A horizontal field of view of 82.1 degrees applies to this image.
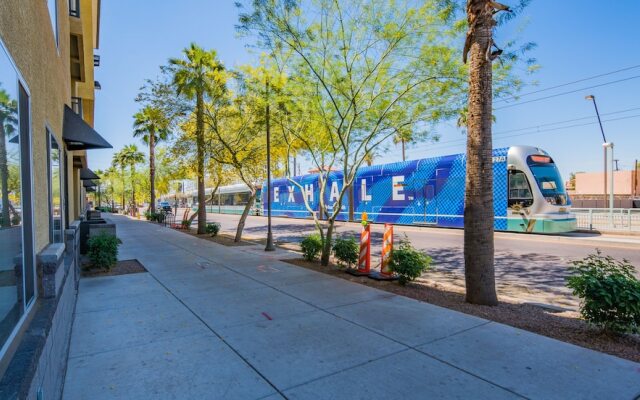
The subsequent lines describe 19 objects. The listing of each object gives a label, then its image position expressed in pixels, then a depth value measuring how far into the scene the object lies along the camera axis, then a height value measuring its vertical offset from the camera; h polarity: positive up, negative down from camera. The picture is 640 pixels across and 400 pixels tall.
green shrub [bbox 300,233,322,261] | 10.09 -1.37
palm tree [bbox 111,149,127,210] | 54.56 +6.38
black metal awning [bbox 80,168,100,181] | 17.79 +1.37
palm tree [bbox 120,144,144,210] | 52.72 +6.23
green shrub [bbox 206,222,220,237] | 17.56 -1.44
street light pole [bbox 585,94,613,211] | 24.05 +5.70
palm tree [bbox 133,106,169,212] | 31.75 +6.06
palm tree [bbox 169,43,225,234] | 13.70 +4.26
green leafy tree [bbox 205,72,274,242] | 13.27 +2.66
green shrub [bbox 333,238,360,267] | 8.81 -1.32
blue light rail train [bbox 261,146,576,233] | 15.27 +0.09
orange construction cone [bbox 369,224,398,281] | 7.90 -1.39
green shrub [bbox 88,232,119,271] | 8.77 -1.24
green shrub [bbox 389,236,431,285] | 7.21 -1.36
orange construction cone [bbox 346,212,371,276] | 8.44 -1.44
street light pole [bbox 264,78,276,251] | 12.42 -1.35
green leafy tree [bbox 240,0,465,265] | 7.86 +2.84
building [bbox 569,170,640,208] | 38.98 +0.65
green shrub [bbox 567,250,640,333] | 4.28 -1.29
